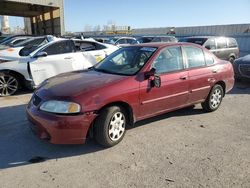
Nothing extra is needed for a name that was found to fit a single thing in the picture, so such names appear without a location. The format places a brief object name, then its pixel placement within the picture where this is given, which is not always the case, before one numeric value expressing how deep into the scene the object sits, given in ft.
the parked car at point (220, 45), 31.28
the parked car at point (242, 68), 22.90
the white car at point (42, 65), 18.02
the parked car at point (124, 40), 47.27
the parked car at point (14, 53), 18.27
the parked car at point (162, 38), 44.63
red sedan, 9.29
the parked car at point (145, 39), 45.83
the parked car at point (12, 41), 30.88
